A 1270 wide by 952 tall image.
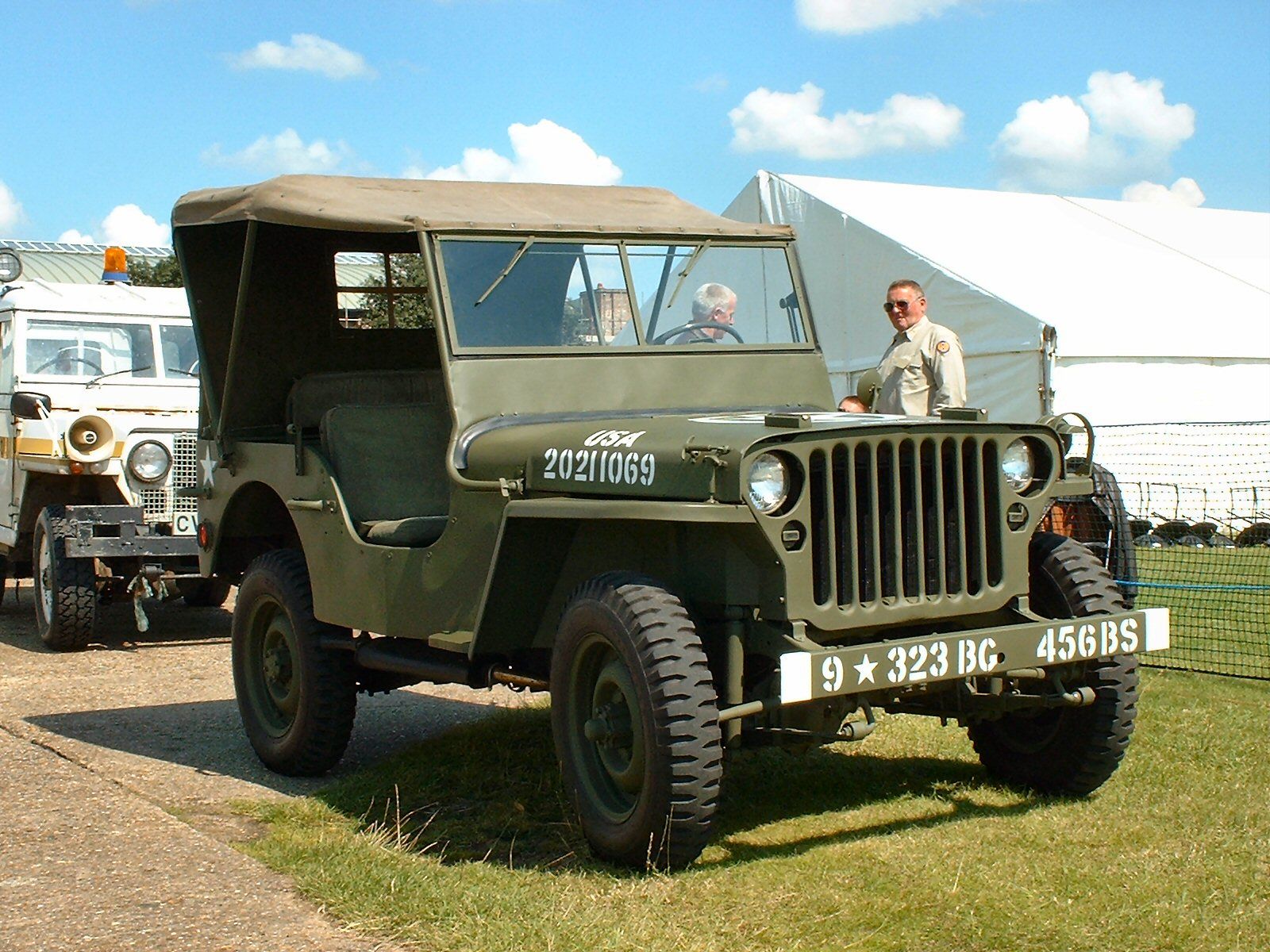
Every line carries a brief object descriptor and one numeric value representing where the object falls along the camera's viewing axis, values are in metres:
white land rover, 9.48
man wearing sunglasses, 7.23
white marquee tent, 14.69
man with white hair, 5.80
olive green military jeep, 4.18
